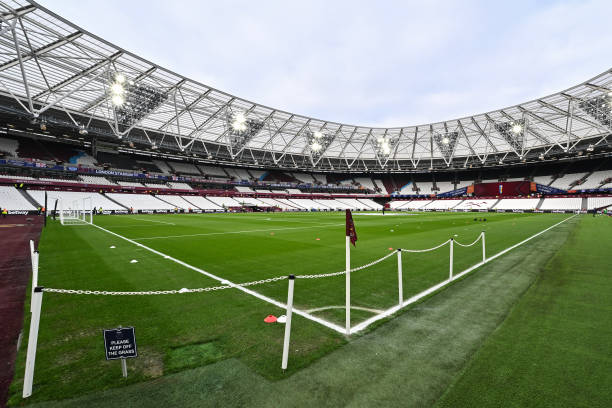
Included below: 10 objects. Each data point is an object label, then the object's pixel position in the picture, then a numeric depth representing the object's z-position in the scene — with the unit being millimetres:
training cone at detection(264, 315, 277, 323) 4549
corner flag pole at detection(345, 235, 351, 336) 4081
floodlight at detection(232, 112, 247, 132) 43031
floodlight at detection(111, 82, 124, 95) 31594
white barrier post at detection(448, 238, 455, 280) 6982
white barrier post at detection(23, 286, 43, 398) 2637
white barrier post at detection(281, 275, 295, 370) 3166
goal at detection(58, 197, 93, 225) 23595
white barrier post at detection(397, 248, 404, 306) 5215
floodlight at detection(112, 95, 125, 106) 32612
